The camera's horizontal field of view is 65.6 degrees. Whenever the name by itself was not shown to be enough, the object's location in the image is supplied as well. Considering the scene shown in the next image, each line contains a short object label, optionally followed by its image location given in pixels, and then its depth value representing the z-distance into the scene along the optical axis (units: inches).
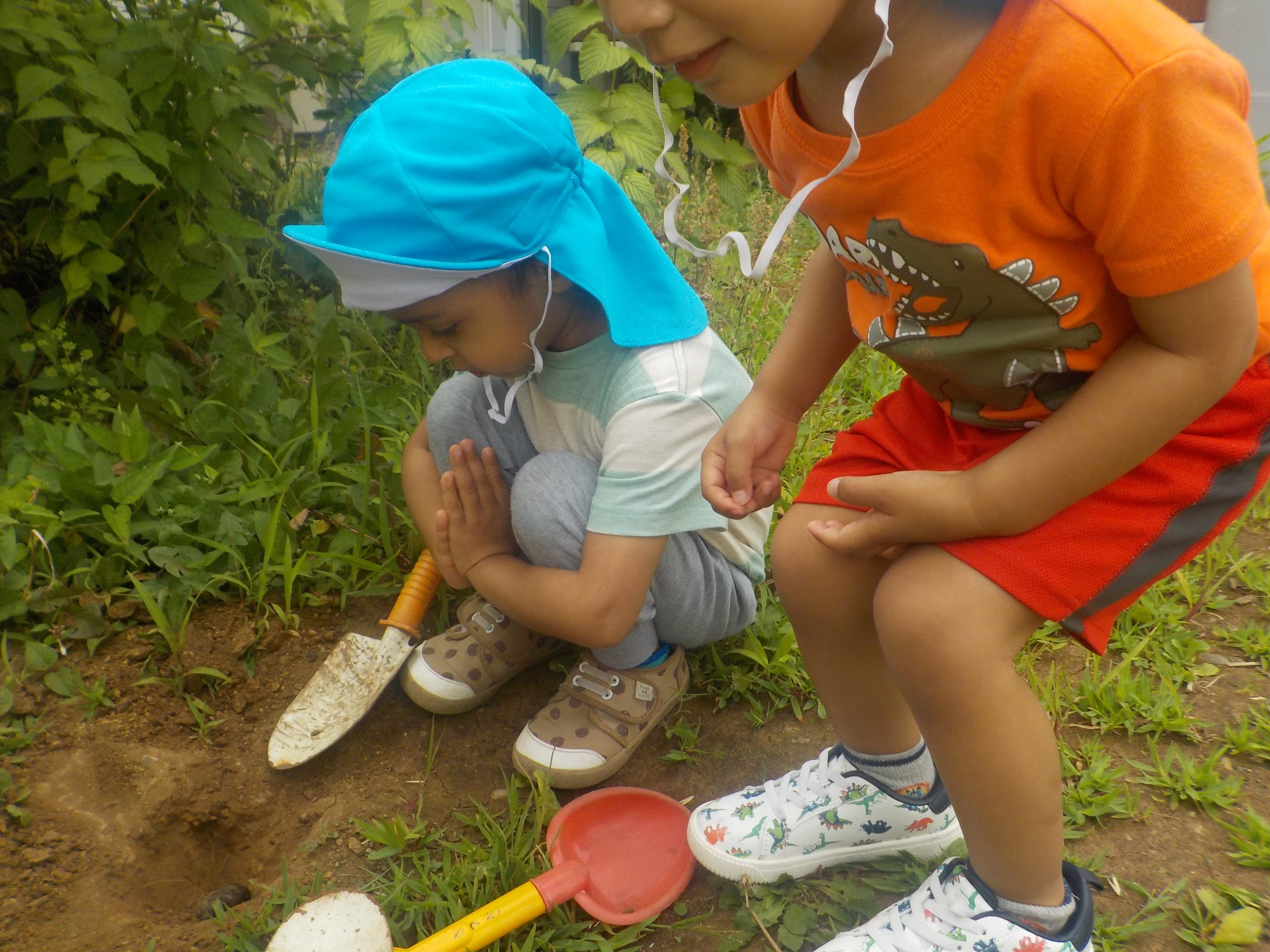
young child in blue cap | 53.2
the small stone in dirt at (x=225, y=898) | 60.3
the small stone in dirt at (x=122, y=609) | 72.1
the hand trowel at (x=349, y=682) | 65.6
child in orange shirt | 33.2
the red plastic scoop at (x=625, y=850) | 55.6
